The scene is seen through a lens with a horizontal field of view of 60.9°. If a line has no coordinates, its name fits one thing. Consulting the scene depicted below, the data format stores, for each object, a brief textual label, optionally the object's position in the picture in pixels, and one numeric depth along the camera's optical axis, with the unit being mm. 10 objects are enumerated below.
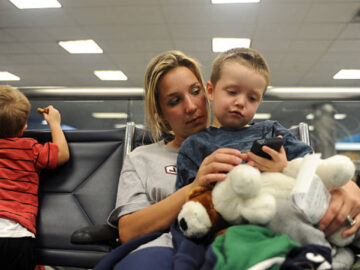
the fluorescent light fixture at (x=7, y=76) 6573
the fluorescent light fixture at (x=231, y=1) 3611
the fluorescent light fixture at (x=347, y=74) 5824
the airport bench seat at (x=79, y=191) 1175
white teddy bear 519
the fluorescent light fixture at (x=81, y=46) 4836
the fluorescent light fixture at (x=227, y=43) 4613
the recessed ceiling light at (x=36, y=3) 3762
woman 805
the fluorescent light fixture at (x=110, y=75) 6261
